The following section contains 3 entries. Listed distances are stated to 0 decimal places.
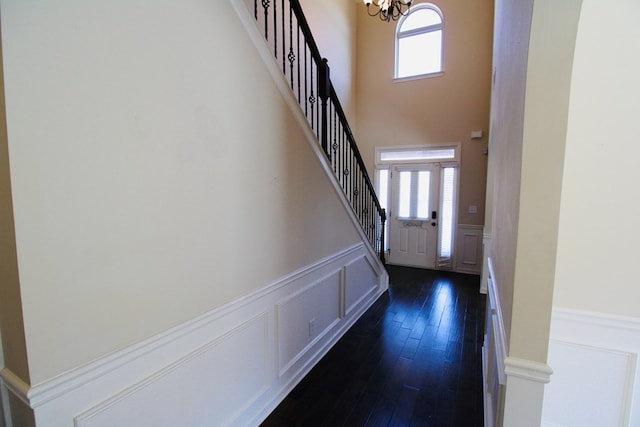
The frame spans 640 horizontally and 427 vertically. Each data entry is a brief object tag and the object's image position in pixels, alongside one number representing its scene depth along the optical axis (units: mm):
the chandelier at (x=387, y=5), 3098
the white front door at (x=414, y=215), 5422
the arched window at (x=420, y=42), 5246
